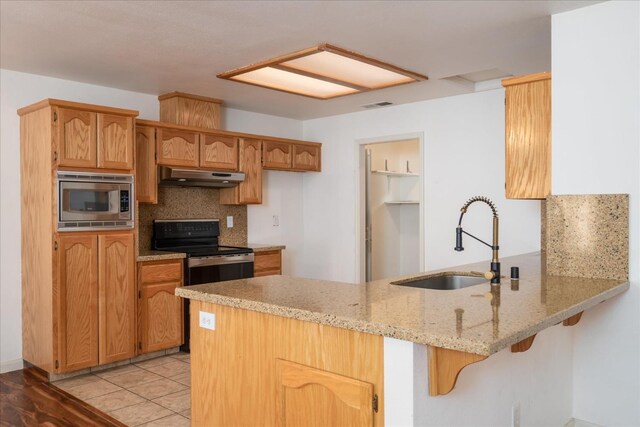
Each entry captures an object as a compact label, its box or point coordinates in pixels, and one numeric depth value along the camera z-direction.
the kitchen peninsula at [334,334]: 1.53
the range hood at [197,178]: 4.46
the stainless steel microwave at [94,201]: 3.73
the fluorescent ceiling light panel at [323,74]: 3.53
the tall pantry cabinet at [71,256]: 3.71
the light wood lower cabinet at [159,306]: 4.20
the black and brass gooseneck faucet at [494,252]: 2.42
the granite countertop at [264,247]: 5.10
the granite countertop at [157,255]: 4.18
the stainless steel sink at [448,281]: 2.77
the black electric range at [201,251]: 4.48
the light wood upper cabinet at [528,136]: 2.99
